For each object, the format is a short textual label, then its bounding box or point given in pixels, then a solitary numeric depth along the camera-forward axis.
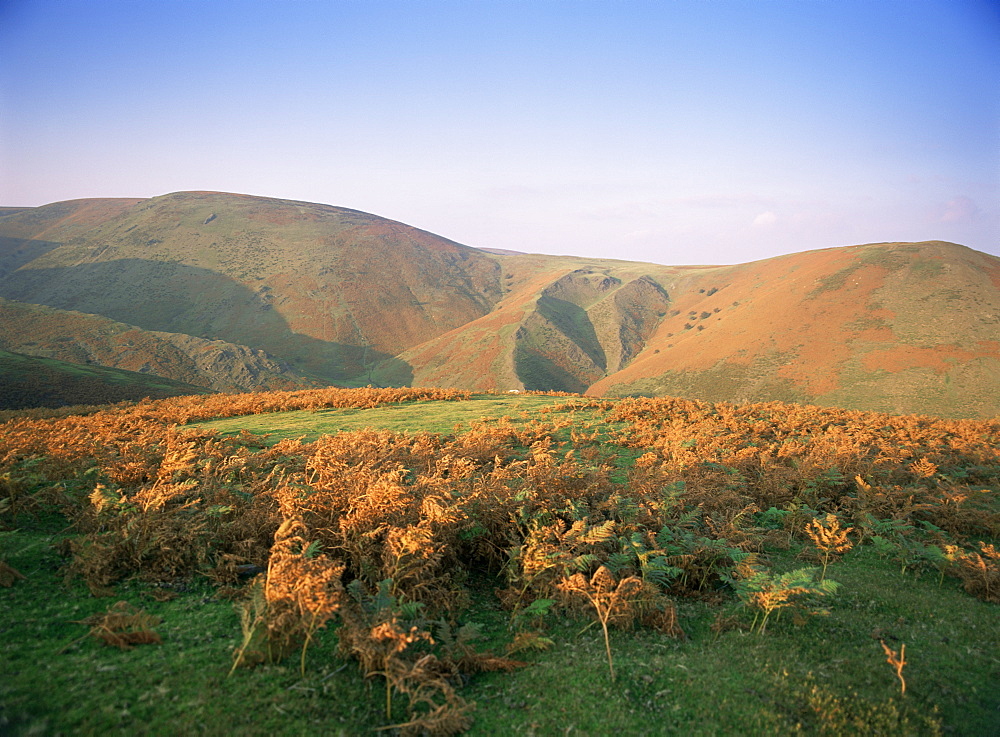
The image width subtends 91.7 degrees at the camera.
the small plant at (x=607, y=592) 5.42
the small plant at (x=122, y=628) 4.13
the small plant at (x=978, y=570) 6.68
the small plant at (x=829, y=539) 7.23
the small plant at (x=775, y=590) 5.44
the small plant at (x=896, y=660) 4.39
